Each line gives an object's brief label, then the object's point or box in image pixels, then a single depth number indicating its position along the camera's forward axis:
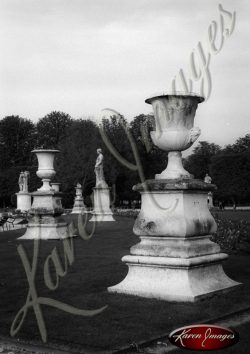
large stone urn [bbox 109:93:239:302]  7.94
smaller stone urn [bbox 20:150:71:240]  17.36
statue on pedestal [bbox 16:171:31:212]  39.91
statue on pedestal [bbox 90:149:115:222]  30.17
